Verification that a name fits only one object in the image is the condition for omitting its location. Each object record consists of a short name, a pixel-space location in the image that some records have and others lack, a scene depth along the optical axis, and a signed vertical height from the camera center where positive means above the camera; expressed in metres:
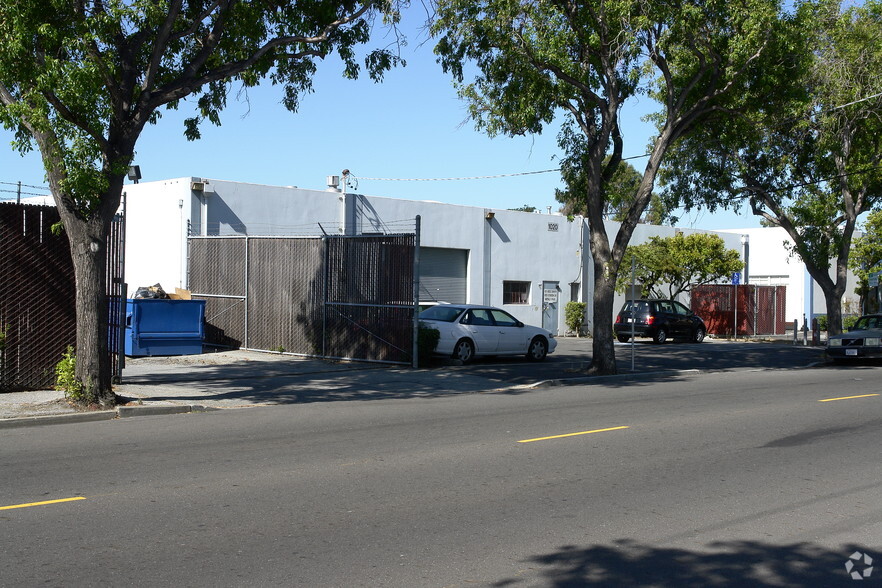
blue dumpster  21.22 -0.61
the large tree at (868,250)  39.91 +2.75
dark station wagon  32.91 -0.56
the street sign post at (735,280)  39.75 +1.33
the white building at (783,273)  49.50 +2.11
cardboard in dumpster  24.37 +0.20
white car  21.03 -0.68
